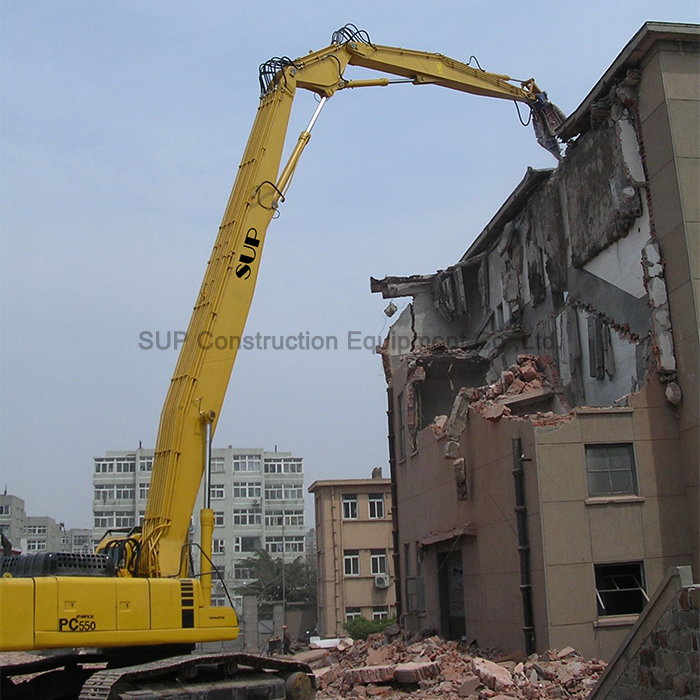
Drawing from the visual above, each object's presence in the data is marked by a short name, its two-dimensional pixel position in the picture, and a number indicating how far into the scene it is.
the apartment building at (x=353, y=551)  47.91
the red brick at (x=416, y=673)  16.05
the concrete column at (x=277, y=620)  46.63
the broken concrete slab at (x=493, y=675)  14.52
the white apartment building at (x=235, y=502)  74.44
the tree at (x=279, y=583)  64.62
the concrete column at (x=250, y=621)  41.14
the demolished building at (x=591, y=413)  17.06
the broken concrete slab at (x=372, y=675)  16.19
